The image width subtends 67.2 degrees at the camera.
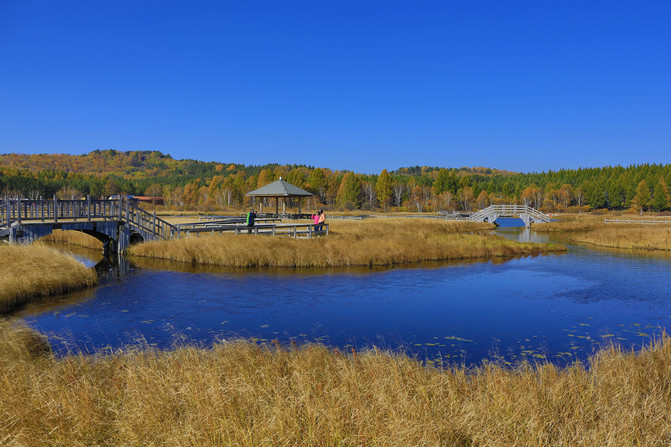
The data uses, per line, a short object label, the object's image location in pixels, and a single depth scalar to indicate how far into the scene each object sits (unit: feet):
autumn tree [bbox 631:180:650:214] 414.41
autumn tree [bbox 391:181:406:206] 474.78
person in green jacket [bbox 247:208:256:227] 108.29
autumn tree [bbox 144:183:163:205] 593.09
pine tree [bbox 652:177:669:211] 414.41
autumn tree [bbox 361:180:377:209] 451.94
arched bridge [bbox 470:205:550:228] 233.55
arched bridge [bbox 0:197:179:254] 82.02
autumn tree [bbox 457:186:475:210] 471.62
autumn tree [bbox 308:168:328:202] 479.00
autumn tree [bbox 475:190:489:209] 471.29
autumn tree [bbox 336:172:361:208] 445.58
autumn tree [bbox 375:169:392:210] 440.53
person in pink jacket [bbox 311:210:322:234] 110.22
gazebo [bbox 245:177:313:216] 137.59
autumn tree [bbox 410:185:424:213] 483.92
